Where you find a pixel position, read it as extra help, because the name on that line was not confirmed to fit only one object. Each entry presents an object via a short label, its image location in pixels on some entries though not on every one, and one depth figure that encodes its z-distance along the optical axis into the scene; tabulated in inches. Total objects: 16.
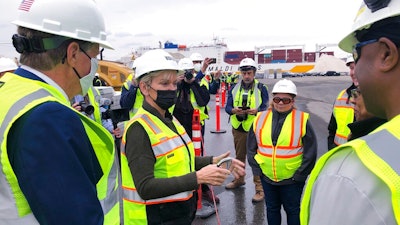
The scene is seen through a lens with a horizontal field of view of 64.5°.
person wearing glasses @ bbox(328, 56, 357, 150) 149.4
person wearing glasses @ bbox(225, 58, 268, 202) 218.4
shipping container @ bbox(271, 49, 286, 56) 3405.5
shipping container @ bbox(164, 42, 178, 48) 2622.0
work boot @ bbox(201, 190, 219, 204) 196.5
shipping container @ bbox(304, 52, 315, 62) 3353.8
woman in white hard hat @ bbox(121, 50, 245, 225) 84.9
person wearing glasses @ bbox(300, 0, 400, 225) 28.2
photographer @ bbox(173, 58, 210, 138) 220.7
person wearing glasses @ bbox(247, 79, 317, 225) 136.1
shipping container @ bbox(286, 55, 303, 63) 3339.1
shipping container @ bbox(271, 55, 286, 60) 3405.5
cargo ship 2591.0
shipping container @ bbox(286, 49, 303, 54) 3378.4
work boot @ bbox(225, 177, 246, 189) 218.0
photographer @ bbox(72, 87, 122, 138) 143.0
